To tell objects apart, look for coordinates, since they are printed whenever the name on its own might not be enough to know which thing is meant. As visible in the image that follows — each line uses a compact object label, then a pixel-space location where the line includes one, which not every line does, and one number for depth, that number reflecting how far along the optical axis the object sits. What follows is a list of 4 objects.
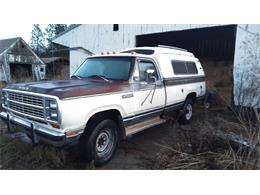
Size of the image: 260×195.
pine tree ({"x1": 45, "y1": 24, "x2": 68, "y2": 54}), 44.85
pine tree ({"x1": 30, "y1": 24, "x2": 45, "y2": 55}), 50.81
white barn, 7.55
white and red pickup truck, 3.05
